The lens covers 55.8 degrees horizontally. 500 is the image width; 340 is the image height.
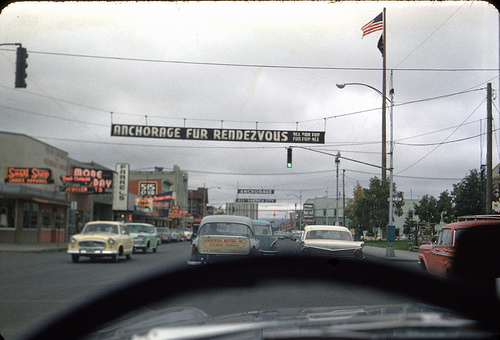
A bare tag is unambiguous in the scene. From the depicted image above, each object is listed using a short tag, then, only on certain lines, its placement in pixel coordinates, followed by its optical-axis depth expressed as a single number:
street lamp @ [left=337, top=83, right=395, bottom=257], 22.42
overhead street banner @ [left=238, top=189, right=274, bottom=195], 121.56
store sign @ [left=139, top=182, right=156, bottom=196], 66.12
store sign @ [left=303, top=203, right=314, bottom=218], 89.94
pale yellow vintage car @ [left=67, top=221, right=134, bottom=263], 17.16
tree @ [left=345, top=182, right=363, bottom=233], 53.97
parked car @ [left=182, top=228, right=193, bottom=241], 51.32
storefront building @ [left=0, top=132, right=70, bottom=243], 28.59
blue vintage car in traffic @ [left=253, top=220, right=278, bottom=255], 16.52
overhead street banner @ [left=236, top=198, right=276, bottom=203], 123.04
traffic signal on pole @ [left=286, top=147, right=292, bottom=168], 26.06
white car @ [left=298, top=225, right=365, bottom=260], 13.89
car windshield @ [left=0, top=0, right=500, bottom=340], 1.07
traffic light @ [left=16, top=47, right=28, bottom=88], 11.17
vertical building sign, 48.03
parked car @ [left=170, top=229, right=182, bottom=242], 44.00
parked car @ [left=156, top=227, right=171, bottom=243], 39.76
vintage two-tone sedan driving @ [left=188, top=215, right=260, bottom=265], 13.17
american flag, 17.77
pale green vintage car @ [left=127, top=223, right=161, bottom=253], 24.06
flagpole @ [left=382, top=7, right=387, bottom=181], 26.67
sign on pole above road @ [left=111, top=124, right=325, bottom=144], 29.91
